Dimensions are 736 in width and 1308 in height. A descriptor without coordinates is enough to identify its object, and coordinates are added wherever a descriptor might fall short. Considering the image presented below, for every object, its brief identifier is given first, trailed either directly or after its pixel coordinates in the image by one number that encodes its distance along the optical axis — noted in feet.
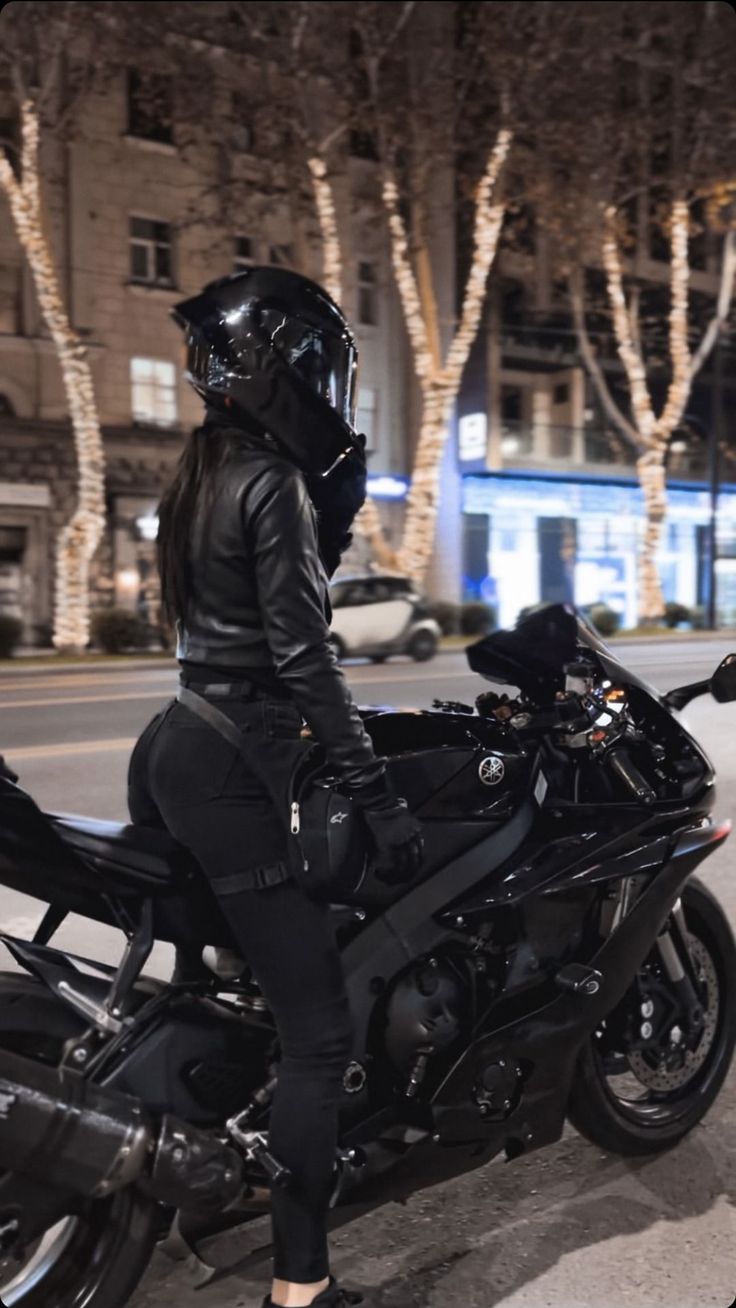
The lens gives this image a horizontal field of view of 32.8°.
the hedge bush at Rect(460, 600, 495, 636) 97.14
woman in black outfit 7.35
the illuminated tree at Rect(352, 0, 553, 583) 73.10
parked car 67.56
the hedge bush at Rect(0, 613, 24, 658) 69.62
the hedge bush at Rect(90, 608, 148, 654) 73.36
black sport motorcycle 7.44
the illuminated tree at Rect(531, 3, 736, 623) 75.61
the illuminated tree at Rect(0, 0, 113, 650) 65.77
